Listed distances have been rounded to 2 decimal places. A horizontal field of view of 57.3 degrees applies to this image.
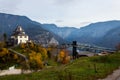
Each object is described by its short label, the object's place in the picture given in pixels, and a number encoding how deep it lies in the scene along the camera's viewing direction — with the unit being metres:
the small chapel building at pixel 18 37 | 61.61
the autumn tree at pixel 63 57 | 48.08
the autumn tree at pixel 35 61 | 38.55
